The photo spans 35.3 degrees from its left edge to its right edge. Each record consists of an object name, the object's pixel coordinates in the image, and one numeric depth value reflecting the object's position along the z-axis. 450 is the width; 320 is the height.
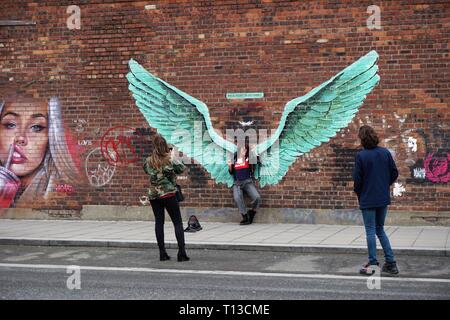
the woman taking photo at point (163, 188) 10.11
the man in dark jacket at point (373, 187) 8.86
